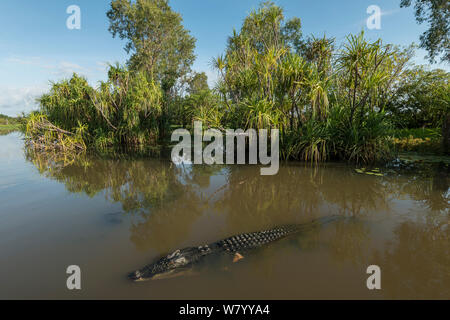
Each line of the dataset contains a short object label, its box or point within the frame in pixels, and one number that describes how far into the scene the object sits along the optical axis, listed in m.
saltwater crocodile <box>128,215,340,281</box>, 1.69
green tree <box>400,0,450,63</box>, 10.11
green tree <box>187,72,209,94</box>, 21.19
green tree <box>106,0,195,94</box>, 16.20
